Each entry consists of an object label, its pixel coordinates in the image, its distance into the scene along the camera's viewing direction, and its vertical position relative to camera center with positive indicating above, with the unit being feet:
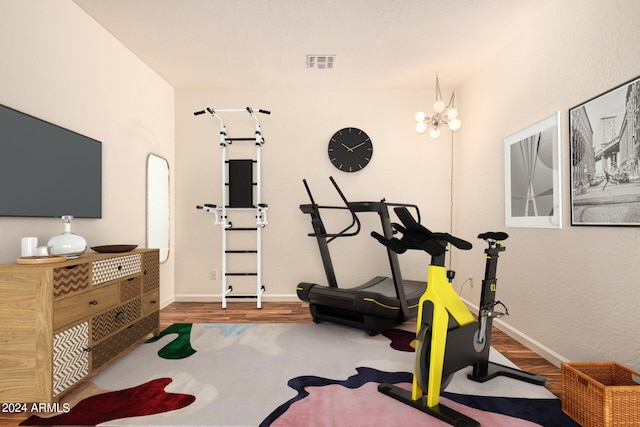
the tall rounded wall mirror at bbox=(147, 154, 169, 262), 11.63 +0.49
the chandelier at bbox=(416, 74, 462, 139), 10.60 +3.40
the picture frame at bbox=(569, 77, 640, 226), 5.81 +1.14
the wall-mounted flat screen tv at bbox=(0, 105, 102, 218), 6.25 +1.07
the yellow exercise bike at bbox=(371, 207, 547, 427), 5.39 -2.05
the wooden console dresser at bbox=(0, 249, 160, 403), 5.49 -1.99
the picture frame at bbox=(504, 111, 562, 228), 7.79 +1.07
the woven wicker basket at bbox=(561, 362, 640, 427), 4.80 -2.83
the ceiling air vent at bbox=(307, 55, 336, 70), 10.88 +5.37
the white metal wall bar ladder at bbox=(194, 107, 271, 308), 12.51 +0.58
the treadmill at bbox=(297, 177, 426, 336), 9.36 -2.55
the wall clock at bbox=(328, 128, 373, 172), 13.47 +2.77
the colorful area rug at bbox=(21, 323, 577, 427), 5.47 -3.43
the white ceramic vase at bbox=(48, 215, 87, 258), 6.71 -0.54
